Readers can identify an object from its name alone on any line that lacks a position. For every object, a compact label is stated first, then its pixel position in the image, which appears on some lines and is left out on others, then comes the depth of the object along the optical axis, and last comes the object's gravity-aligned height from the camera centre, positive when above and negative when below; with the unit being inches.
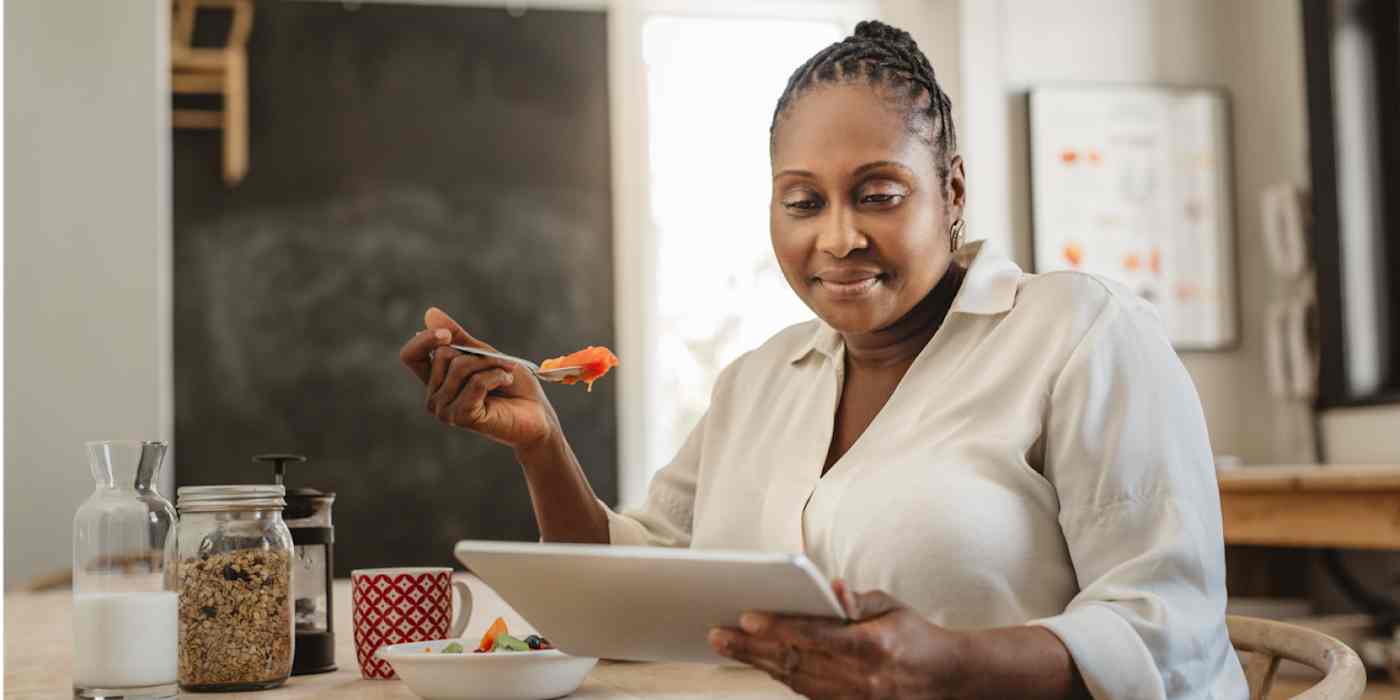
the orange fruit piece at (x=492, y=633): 40.8 -6.7
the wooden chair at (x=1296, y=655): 37.5 -8.1
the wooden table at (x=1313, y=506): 110.0 -10.5
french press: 45.8 -5.6
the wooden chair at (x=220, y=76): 174.4 +40.4
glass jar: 40.8 -5.2
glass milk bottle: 37.4 -4.7
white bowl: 38.2 -7.3
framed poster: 161.0 +21.0
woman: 36.4 -1.9
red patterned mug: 44.8 -6.6
